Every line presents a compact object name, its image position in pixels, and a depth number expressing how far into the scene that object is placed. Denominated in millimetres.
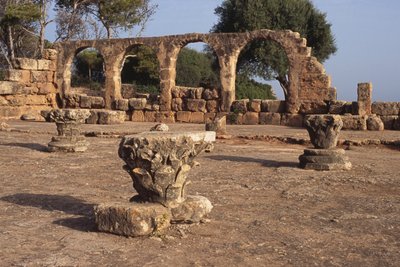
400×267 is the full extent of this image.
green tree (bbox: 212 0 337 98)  32125
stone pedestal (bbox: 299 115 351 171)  8734
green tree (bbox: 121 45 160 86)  33375
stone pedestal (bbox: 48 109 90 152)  11055
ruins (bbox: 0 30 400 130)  17684
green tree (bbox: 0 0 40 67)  30719
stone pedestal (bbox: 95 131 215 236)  4816
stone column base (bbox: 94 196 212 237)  4723
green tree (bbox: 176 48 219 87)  41688
